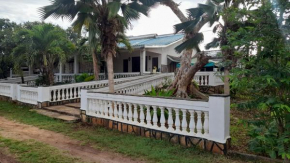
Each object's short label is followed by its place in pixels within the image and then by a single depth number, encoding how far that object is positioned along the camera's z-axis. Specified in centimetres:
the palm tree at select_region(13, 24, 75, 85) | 1120
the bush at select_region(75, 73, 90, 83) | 1550
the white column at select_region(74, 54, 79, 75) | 1841
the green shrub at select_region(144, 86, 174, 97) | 766
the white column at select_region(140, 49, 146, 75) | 1556
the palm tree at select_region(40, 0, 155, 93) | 755
